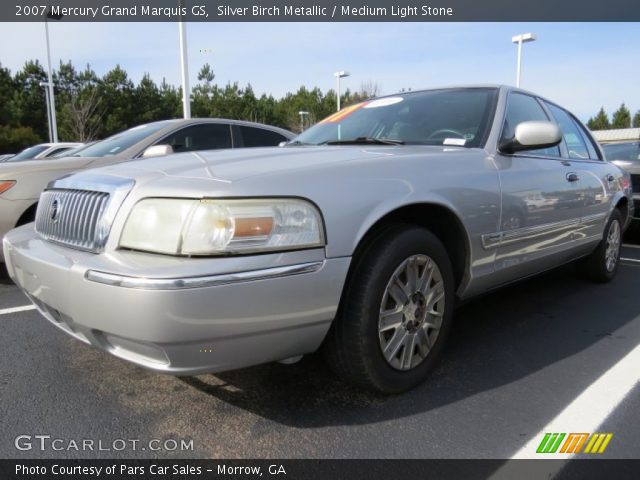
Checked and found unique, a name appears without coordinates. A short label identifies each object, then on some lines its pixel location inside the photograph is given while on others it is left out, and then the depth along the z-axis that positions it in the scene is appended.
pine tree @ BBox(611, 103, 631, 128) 58.78
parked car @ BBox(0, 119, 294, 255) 3.97
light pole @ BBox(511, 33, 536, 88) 20.81
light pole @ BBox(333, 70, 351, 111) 29.20
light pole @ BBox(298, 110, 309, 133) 42.38
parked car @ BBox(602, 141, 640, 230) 6.19
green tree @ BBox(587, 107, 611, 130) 61.50
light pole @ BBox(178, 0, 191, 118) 13.56
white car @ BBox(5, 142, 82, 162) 11.34
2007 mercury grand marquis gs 1.70
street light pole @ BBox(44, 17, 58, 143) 23.16
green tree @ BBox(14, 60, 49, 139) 35.44
